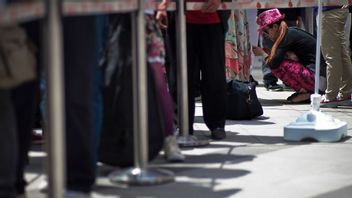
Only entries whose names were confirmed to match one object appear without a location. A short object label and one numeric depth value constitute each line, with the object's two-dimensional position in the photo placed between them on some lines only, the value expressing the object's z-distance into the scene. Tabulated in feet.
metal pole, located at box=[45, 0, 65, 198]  18.68
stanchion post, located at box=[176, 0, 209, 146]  31.31
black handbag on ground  40.33
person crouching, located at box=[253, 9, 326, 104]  47.37
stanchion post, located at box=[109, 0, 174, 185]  24.54
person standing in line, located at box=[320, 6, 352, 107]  43.41
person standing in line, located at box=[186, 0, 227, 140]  32.93
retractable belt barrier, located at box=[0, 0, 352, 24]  17.10
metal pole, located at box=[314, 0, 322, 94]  35.33
